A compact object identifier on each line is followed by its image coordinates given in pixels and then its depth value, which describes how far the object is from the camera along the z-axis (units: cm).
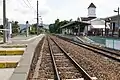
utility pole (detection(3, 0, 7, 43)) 937
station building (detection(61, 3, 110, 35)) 2166
